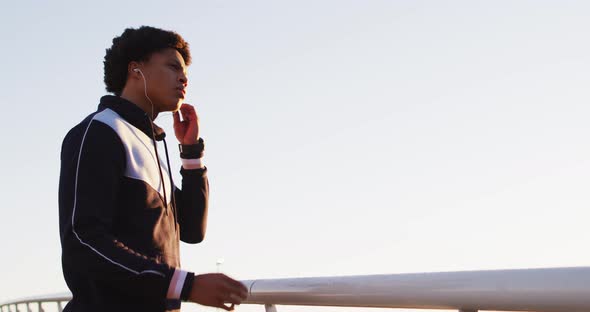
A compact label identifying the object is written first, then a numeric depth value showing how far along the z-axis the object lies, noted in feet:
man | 11.57
